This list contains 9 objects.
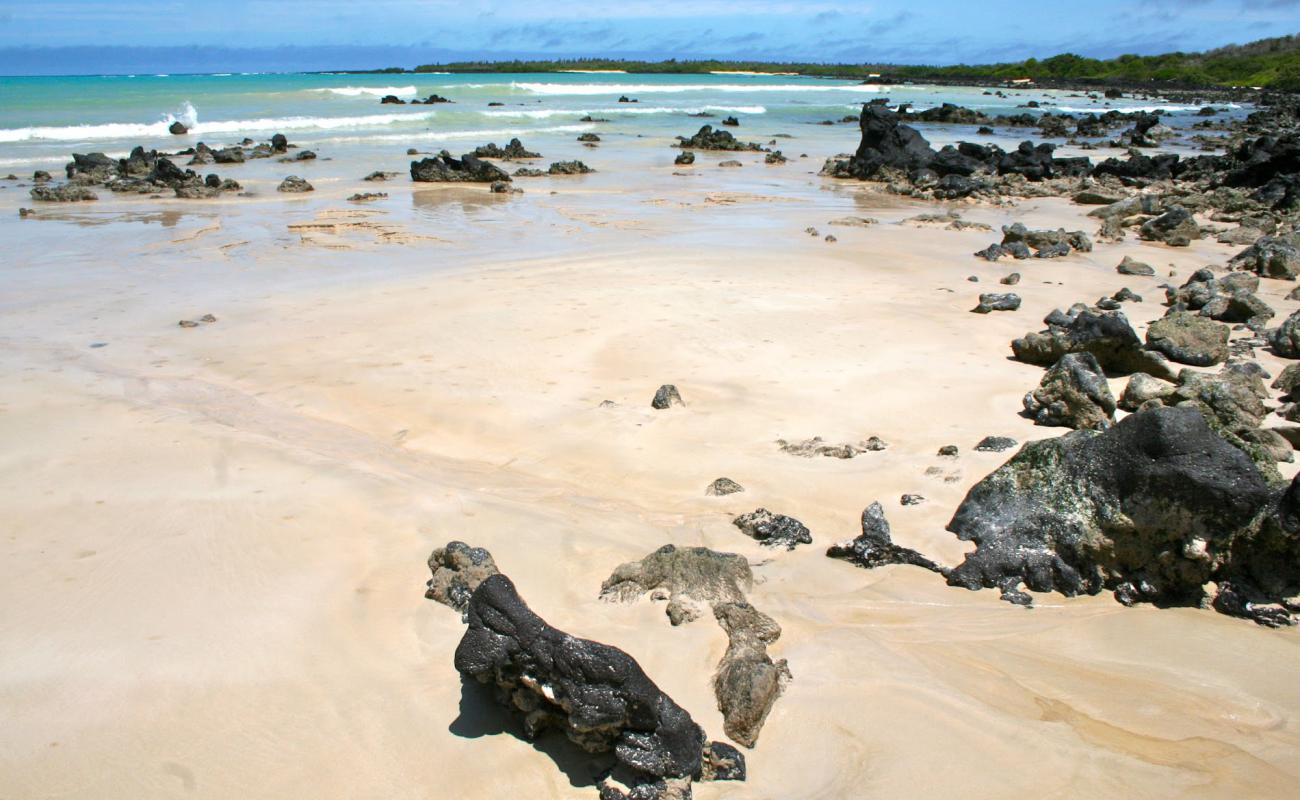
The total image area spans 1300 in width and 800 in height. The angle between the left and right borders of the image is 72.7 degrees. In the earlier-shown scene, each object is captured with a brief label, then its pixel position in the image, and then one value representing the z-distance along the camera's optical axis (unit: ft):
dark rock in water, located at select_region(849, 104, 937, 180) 68.85
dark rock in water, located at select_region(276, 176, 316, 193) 54.19
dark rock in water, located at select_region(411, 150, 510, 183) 59.57
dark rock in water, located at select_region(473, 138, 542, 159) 75.10
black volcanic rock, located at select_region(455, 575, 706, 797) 8.69
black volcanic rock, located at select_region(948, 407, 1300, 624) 11.86
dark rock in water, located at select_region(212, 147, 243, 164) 70.95
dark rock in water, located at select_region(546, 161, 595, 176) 65.92
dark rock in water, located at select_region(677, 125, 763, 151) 88.07
